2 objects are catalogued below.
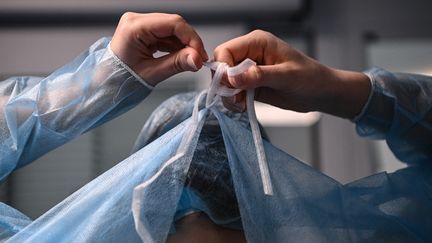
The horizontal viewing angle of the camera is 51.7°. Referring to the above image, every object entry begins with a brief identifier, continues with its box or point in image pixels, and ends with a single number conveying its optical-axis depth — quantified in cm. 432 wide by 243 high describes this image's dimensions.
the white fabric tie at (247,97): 56
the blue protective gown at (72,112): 66
